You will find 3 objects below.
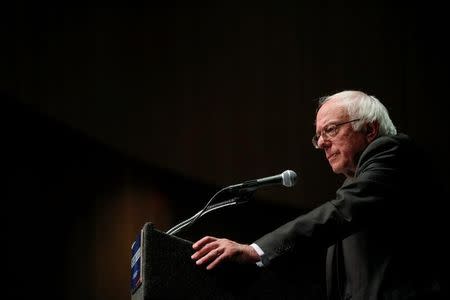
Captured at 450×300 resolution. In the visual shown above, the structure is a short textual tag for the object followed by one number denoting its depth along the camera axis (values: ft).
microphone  16.85
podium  15.73
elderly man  16.12
